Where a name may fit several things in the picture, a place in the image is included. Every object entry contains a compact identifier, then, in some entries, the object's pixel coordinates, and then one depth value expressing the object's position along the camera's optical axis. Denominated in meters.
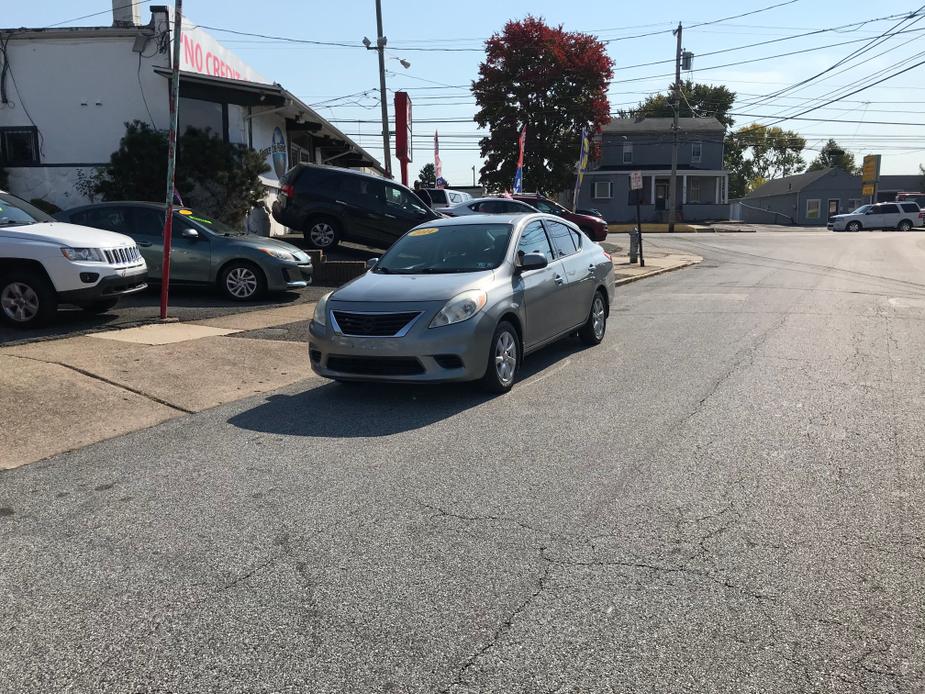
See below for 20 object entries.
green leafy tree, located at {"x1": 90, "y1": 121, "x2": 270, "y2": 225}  17.25
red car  26.36
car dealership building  18.33
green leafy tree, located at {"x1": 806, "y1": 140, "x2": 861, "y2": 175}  111.44
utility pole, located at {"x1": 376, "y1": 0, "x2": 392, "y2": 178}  27.95
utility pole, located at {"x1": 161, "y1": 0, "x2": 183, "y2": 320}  10.20
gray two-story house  56.31
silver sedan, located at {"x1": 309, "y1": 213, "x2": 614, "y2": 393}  7.06
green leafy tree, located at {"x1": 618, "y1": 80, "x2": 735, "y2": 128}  86.69
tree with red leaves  48.62
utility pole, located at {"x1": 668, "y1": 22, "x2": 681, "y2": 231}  43.91
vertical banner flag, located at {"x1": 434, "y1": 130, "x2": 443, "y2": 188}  40.16
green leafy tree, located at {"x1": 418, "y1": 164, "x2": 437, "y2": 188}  105.06
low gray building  65.50
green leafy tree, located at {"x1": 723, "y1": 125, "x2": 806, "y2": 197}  101.44
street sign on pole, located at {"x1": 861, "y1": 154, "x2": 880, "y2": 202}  64.12
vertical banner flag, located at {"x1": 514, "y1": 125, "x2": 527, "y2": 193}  33.91
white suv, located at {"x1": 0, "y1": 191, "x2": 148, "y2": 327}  9.69
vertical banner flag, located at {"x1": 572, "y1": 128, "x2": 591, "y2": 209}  34.25
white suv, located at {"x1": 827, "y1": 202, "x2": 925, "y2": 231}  48.81
